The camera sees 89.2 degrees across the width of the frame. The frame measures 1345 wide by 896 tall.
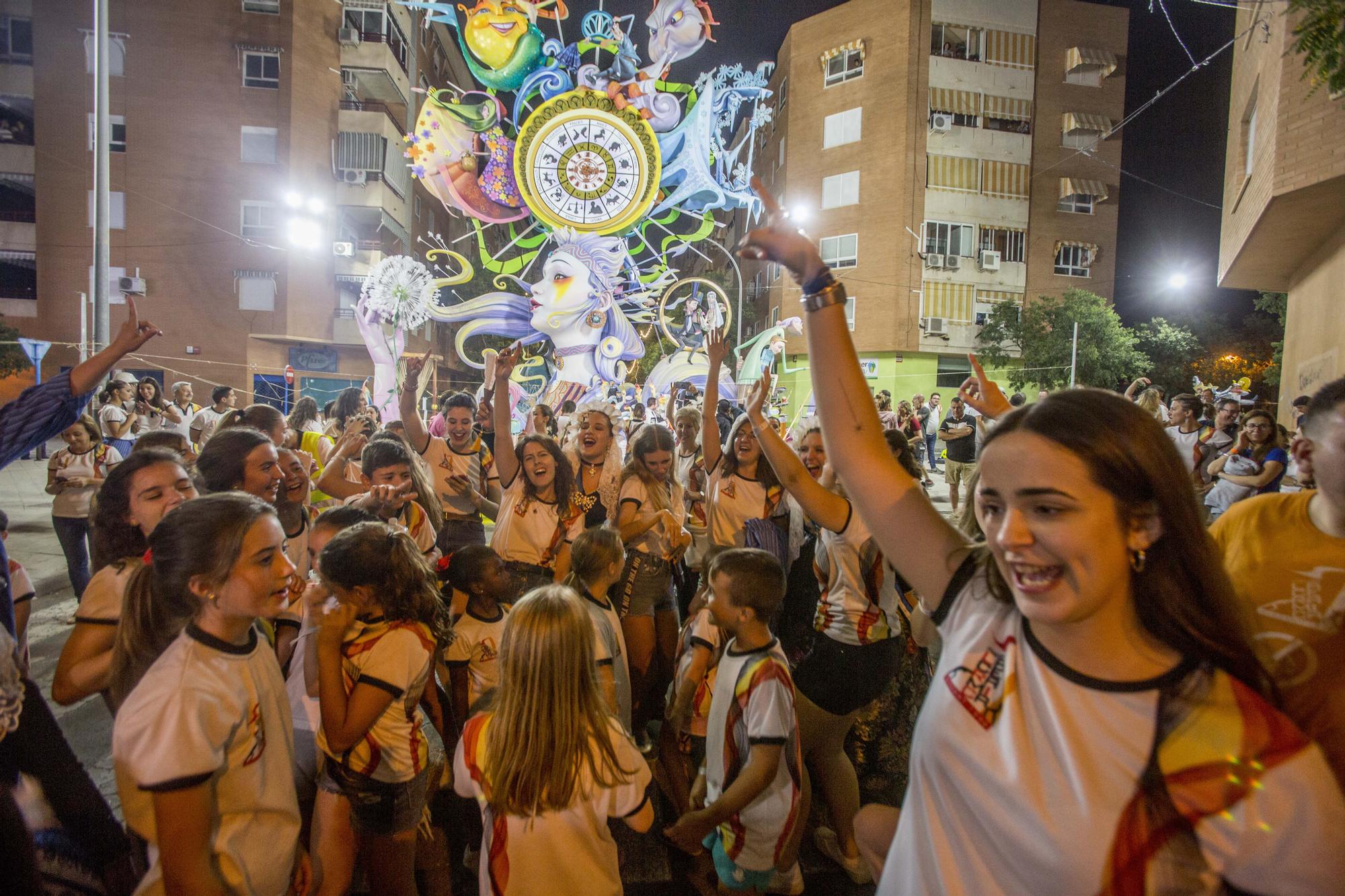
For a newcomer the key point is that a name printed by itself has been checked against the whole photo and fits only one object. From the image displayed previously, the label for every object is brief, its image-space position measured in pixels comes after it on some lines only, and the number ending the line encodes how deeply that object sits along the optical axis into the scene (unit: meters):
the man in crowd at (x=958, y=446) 10.84
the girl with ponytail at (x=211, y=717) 1.57
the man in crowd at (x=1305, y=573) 1.47
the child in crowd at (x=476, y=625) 3.02
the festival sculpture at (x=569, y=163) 12.02
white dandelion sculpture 11.78
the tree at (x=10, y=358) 21.09
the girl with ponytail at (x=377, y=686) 2.23
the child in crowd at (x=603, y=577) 3.21
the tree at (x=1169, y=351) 27.23
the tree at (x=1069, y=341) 23.75
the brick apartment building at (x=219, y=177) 22.41
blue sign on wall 24.88
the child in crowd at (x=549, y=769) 1.85
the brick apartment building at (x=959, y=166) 26.83
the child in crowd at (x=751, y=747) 2.26
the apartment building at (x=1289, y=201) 7.60
